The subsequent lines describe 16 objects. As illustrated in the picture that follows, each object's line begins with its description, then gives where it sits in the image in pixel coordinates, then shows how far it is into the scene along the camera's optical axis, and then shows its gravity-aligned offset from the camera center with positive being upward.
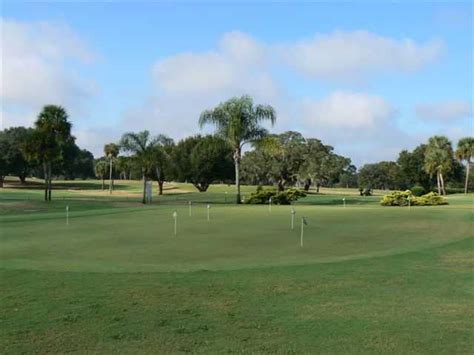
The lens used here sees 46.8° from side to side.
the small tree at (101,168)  116.19 +3.15
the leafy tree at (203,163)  89.50 +3.33
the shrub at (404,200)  42.66 -1.28
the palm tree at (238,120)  48.31 +5.68
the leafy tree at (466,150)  86.62 +5.51
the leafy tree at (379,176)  126.69 +1.82
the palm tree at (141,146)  58.09 +3.90
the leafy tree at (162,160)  60.30 +2.82
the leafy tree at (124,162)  59.50 +2.26
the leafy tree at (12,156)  101.00 +4.92
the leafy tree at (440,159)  87.69 +4.13
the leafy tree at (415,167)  104.26 +3.21
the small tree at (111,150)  94.49 +5.72
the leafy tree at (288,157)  90.94 +4.38
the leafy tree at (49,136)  49.81 +4.26
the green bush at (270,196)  47.16 -1.19
